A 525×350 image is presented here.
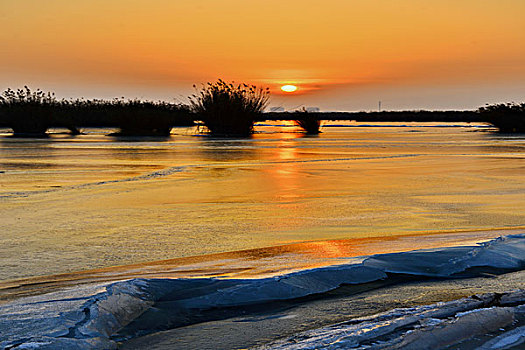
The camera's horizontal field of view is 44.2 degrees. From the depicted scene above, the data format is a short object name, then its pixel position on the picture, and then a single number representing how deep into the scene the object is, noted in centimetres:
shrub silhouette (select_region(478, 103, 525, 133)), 3769
